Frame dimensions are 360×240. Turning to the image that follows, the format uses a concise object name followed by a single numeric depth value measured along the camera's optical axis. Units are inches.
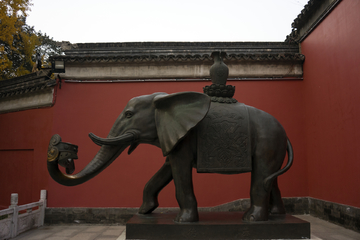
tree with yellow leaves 359.9
